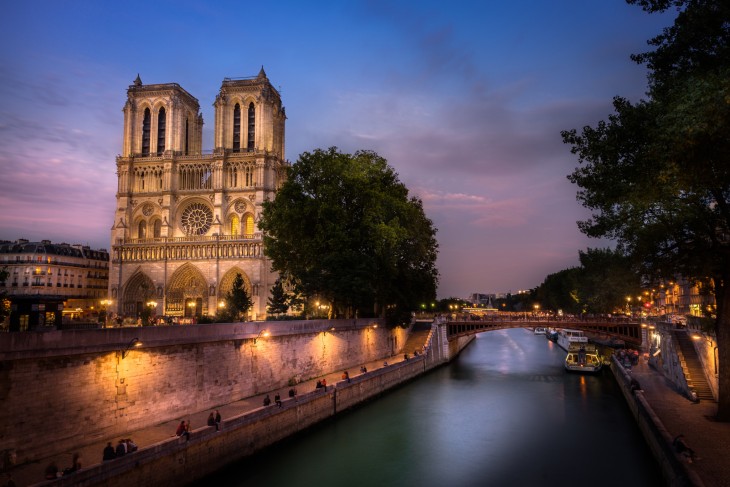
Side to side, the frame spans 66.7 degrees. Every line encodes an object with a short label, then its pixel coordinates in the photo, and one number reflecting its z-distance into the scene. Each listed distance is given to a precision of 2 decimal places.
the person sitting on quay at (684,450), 16.38
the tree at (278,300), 59.84
